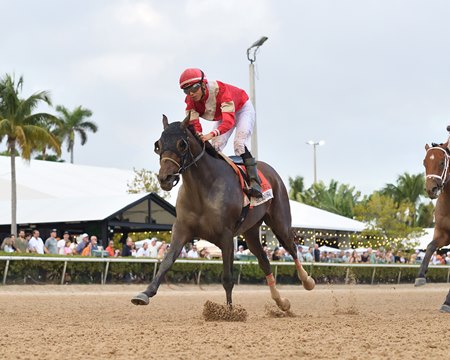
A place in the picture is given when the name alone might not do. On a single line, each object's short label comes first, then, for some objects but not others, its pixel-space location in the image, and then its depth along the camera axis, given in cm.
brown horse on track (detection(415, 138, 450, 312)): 990
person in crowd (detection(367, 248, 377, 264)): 2989
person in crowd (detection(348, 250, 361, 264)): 2894
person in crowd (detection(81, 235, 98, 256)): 2122
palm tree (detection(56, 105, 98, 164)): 6589
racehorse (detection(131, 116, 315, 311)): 816
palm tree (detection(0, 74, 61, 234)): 3231
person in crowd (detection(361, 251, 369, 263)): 3015
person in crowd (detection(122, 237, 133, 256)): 2250
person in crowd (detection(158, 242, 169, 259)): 2265
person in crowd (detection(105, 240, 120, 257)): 2183
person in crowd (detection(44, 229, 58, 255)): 2089
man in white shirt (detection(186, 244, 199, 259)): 2330
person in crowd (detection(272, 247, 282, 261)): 2607
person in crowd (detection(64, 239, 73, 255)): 2141
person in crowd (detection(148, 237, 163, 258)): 2308
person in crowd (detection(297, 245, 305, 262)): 2755
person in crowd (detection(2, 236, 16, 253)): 2025
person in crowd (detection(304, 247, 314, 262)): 2747
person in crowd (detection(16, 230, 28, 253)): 2048
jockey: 879
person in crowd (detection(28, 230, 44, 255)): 2065
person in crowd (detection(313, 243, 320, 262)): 2797
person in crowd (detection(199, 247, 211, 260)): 2522
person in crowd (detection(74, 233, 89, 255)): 2173
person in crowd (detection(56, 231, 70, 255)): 2149
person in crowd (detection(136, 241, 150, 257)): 2292
